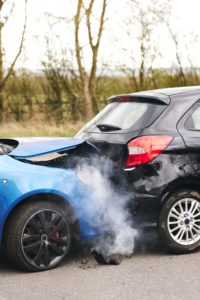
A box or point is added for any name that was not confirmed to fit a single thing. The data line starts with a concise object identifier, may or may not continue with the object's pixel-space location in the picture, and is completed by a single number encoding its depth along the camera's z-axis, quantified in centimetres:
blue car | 473
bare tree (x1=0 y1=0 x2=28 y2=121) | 2028
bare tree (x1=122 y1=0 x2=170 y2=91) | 2178
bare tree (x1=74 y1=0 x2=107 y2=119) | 2175
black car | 516
